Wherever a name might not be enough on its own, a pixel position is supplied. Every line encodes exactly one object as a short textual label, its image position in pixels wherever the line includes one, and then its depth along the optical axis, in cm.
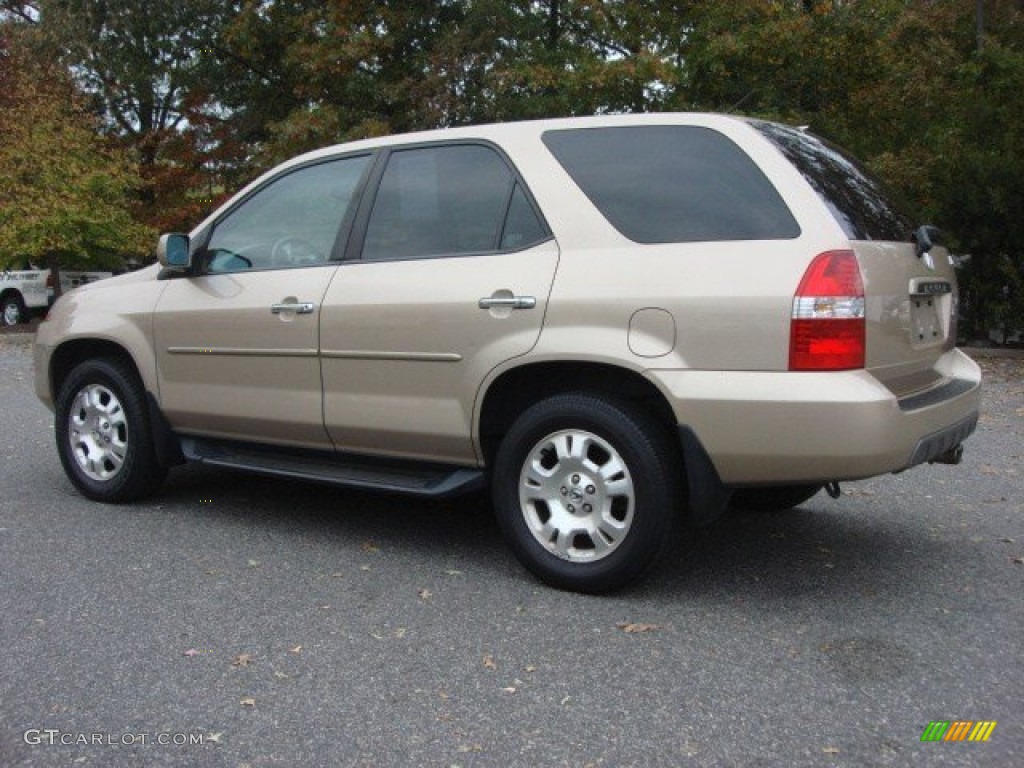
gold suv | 361
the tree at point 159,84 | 2039
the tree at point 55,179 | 2022
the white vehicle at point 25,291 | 2419
